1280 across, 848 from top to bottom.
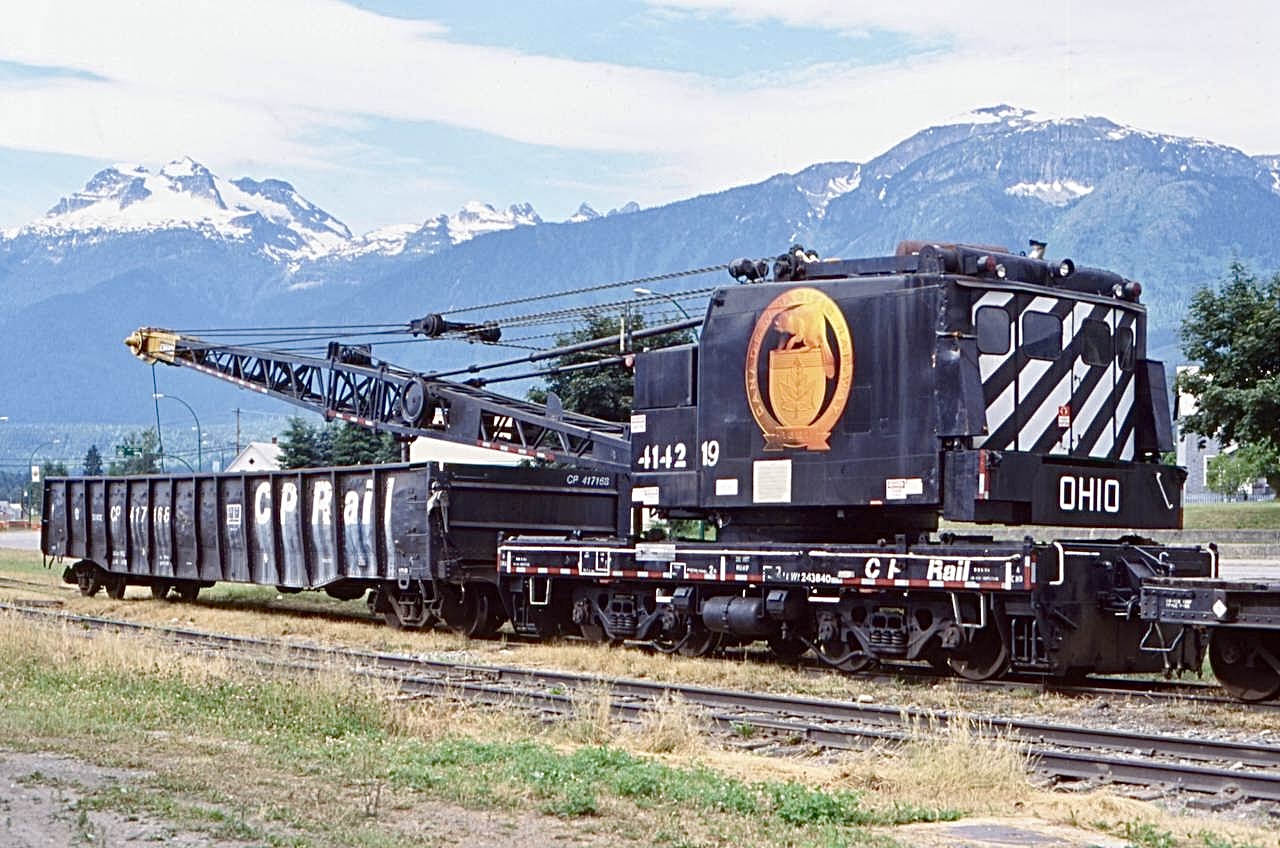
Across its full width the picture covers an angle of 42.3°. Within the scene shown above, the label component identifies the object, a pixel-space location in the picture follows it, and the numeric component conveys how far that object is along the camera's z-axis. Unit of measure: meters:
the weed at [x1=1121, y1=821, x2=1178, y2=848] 9.05
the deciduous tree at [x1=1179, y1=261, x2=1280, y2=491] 47.44
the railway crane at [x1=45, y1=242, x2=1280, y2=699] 16.30
